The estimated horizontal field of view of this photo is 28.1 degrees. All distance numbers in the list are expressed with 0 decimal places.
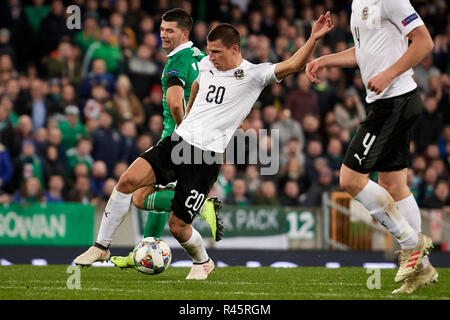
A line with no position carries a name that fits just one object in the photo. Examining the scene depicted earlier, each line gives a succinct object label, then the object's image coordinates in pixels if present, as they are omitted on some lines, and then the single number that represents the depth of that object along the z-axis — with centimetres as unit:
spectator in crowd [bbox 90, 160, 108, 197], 1464
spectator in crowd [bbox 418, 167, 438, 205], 1652
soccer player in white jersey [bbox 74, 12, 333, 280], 835
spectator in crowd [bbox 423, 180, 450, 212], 1630
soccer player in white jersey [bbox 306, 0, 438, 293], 712
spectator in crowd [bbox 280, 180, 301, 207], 1564
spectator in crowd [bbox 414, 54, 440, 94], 1923
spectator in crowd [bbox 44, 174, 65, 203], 1411
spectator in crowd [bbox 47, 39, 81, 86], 1585
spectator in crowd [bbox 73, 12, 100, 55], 1633
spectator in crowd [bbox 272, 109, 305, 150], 1663
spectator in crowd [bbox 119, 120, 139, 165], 1518
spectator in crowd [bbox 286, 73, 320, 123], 1755
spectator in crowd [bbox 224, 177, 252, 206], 1515
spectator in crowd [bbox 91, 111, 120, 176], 1504
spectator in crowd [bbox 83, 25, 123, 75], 1617
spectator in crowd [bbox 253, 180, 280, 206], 1530
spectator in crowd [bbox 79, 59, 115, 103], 1580
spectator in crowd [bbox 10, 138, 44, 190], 1410
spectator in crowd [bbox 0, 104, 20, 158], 1449
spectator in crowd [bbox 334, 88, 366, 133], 1783
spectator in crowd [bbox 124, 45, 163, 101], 1673
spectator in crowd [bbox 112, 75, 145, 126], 1578
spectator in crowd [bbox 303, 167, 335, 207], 1554
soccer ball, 847
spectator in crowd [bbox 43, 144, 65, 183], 1431
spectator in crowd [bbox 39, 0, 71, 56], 1652
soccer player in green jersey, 898
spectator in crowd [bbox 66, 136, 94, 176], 1473
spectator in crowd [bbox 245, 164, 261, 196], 1553
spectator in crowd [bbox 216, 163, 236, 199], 1524
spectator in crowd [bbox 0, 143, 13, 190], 1410
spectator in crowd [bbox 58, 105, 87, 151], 1494
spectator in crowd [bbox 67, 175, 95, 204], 1425
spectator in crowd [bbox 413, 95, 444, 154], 1795
